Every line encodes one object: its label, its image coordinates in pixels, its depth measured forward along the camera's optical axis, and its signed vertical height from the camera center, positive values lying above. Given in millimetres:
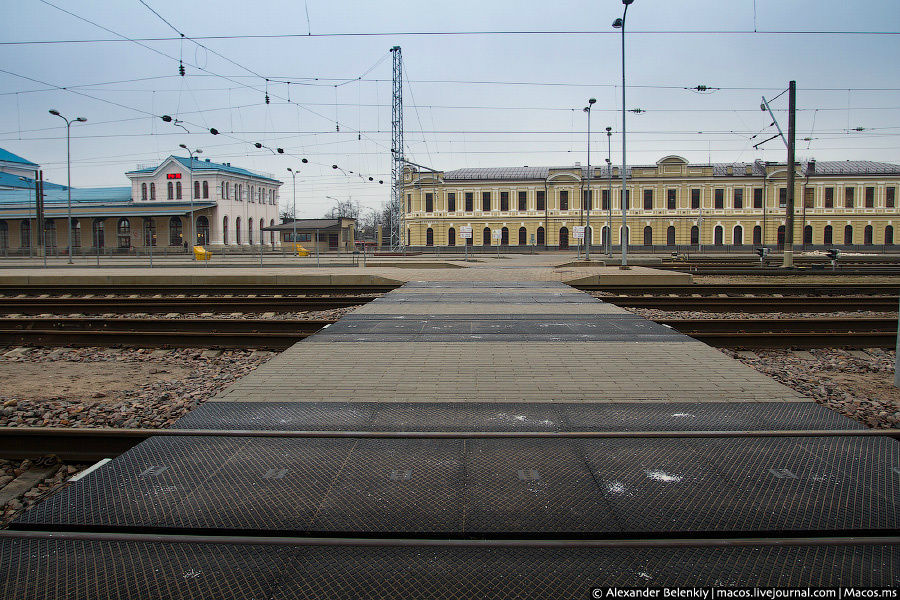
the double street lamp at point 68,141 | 36594 +7863
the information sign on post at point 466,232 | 48500 +2532
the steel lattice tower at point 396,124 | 59719 +13813
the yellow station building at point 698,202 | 67812 +6915
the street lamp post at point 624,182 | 23805 +6584
